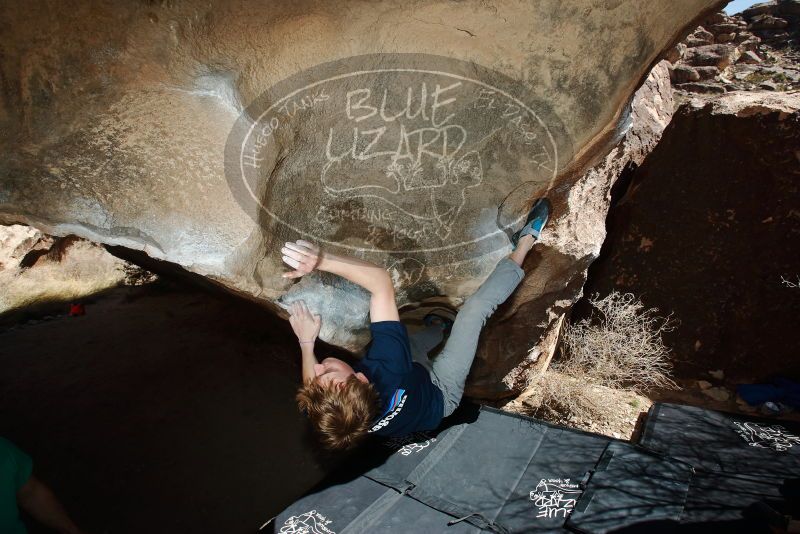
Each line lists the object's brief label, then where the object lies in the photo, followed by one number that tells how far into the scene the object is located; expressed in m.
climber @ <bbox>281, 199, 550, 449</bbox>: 1.72
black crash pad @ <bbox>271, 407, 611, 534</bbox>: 2.08
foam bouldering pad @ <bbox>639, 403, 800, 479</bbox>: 2.18
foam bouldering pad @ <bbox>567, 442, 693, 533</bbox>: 1.90
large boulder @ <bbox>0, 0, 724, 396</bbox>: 1.52
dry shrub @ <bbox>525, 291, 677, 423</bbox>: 3.18
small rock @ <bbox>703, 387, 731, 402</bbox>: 3.32
